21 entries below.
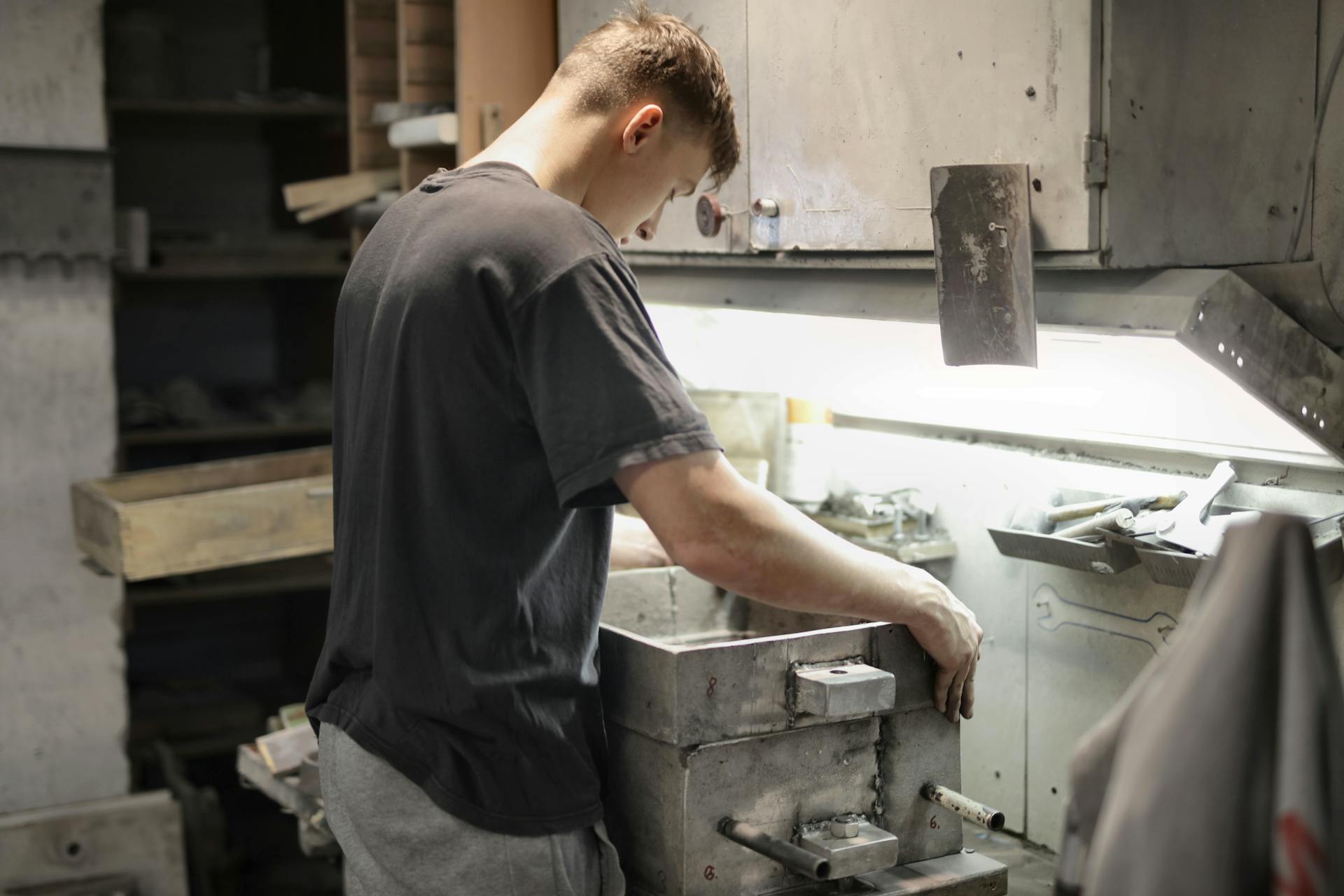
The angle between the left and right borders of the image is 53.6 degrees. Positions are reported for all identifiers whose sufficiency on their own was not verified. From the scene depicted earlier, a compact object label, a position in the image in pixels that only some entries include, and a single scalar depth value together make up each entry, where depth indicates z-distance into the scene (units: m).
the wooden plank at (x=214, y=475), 2.74
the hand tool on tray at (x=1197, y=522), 1.53
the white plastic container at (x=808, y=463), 2.22
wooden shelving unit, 2.47
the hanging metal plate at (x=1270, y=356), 1.32
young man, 1.15
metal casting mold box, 1.29
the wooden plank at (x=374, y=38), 3.03
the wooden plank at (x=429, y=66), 2.72
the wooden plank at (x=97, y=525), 2.50
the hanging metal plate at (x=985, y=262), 1.43
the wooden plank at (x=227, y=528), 2.45
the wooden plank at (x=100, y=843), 2.85
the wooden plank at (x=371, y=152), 3.01
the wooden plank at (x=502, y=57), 2.46
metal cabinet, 1.36
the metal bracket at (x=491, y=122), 2.47
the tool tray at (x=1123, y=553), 1.51
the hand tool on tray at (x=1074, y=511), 1.69
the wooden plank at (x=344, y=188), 2.98
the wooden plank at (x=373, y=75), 3.01
